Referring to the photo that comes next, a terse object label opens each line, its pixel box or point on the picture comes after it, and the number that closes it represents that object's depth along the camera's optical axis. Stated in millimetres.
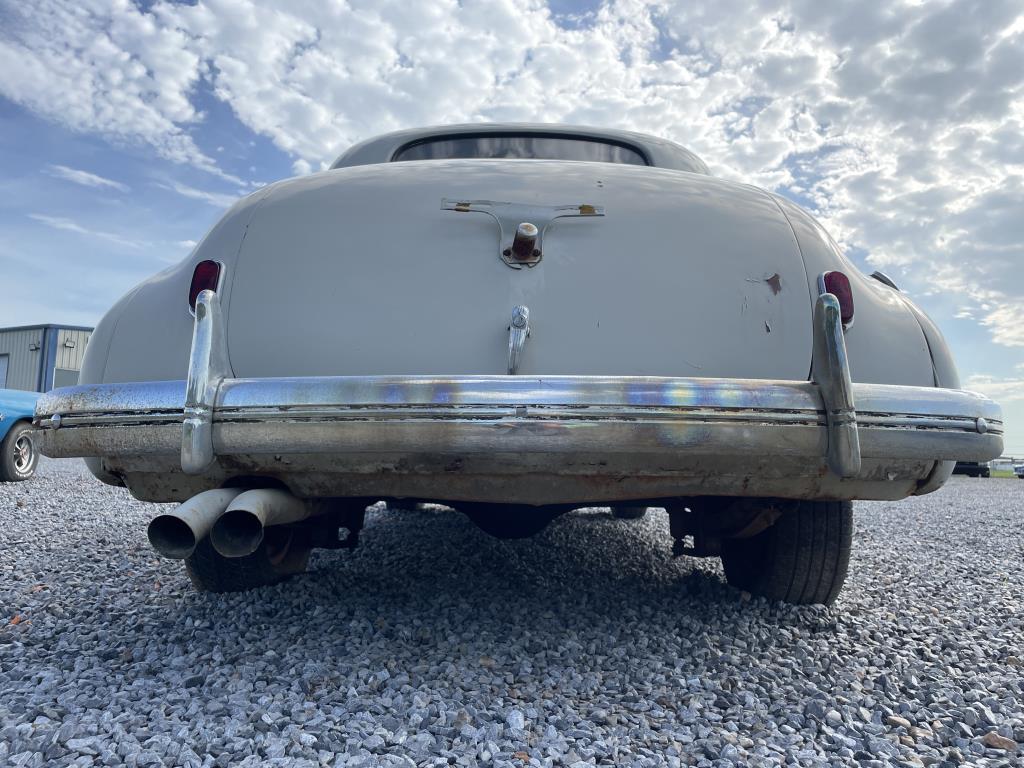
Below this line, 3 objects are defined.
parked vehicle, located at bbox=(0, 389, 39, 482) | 7367
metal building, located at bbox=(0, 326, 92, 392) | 20422
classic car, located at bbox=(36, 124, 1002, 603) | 1520
